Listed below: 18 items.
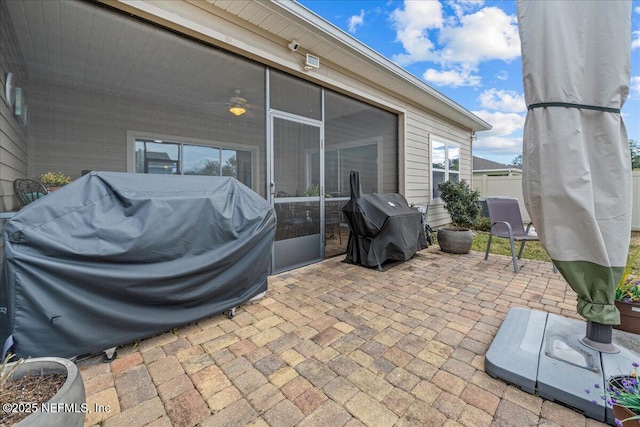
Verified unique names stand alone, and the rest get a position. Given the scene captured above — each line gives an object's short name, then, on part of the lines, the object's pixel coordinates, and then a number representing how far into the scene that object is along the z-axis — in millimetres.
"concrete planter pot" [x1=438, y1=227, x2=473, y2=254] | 4668
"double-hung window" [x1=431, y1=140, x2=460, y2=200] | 6875
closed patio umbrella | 1424
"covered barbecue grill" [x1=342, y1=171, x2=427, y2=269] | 3797
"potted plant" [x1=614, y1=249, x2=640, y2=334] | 1895
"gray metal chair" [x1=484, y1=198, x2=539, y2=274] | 4070
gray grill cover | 1541
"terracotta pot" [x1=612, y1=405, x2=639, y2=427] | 1120
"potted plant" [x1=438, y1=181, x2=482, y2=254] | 5910
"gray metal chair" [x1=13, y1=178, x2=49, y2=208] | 2229
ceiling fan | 3443
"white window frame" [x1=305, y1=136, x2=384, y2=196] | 4082
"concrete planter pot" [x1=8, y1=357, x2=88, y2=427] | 897
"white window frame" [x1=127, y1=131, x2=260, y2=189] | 2842
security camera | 3505
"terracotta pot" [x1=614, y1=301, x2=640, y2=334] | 1891
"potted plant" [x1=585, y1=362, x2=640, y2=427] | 1122
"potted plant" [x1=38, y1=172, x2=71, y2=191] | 2285
